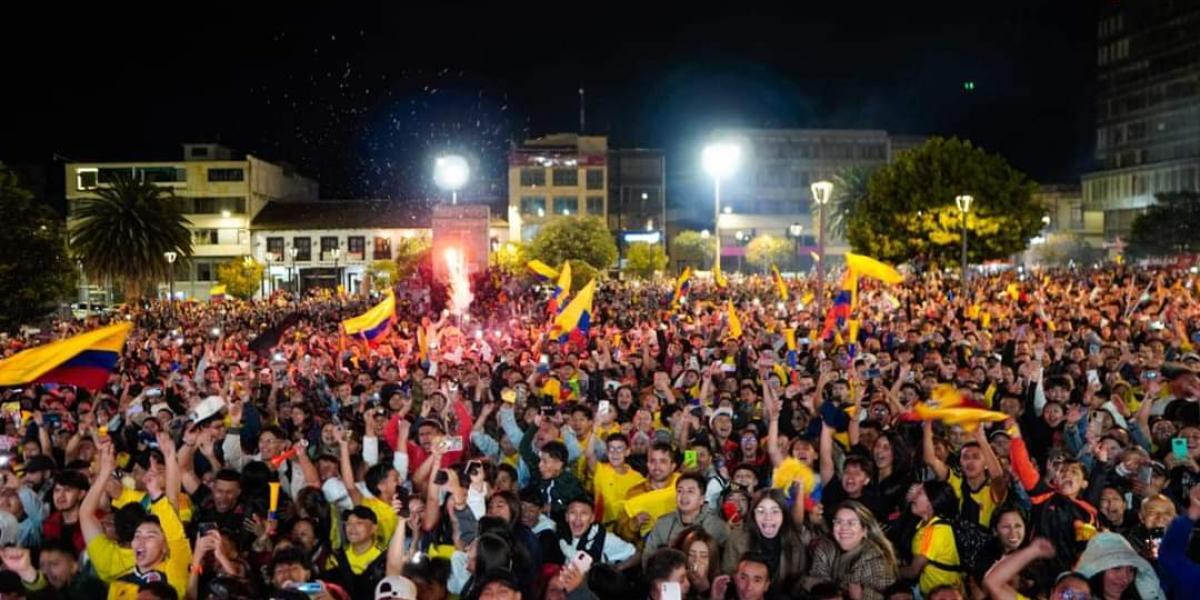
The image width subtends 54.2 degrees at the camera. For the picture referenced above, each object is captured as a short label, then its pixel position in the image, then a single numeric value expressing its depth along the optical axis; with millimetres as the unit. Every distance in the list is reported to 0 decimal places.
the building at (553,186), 87375
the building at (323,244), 83250
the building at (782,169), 94875
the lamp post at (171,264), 52553
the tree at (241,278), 71375
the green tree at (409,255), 51706
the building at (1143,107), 83562
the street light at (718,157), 30572
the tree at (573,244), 69750
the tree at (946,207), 55844
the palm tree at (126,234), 50906
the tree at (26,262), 35875
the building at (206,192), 82000
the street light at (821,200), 24078
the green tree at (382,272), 65875
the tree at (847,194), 75125
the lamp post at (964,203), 33041
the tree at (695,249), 84106
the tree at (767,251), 81438
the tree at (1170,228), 69062
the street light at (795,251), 73488
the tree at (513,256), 58953
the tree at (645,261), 74062
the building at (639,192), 91812
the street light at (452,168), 36997
